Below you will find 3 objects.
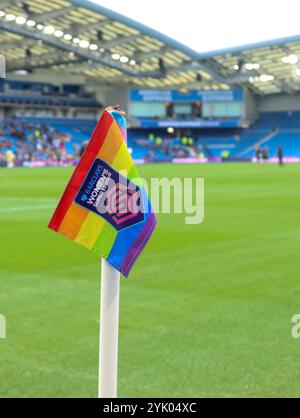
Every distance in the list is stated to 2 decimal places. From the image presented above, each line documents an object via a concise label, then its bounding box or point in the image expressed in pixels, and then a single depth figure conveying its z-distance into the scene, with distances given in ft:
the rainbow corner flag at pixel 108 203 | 11.64
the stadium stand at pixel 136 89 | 191.42
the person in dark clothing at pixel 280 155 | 181.88
